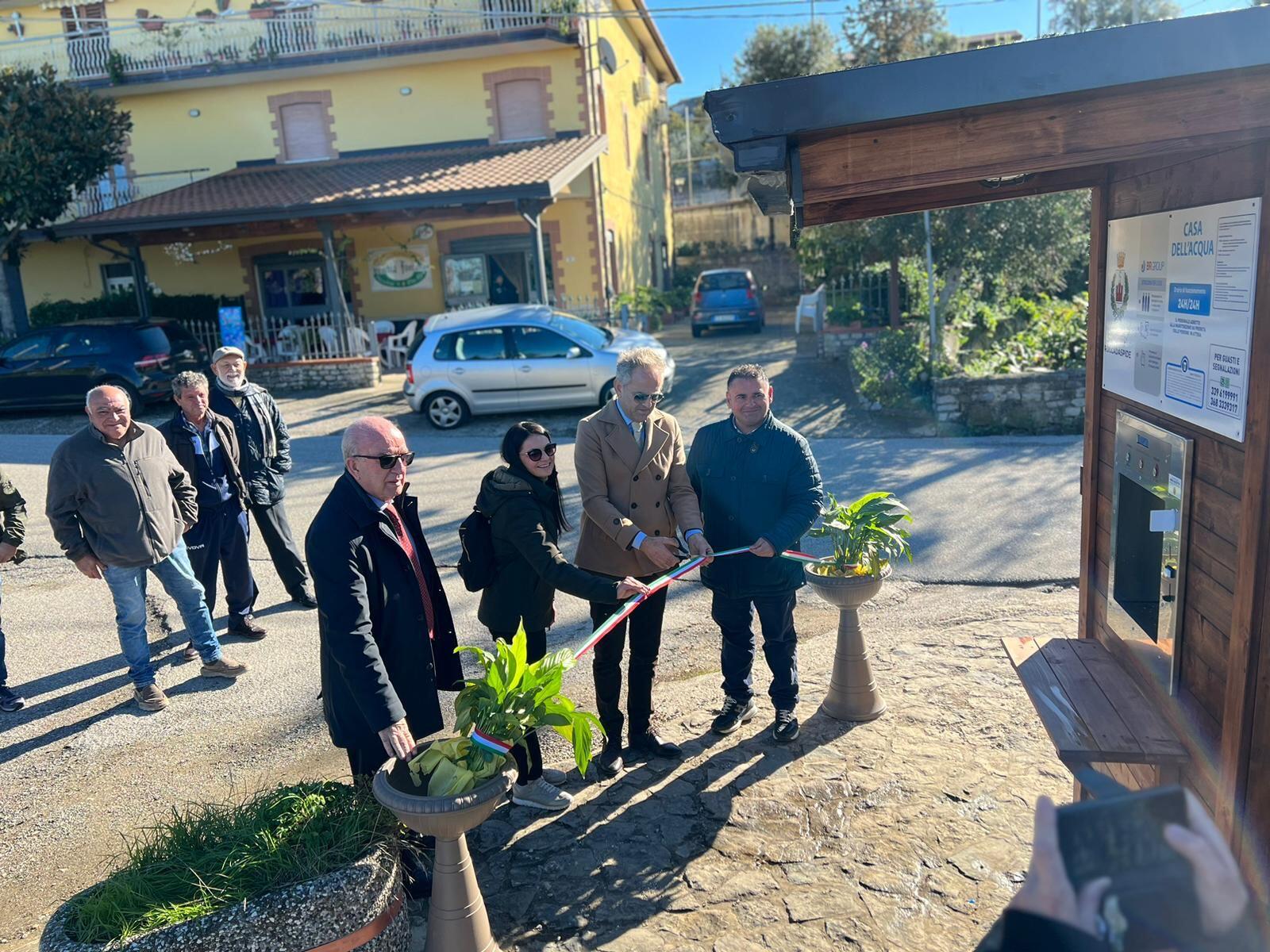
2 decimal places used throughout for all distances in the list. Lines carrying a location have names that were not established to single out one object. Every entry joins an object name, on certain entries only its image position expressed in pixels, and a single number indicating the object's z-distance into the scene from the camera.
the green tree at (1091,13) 22.11
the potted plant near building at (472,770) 2.81
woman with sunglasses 3.75
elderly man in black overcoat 3.06
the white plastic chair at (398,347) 18.27
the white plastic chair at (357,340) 16.92
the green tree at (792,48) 26.67
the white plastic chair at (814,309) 16.50
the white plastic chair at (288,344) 17.73
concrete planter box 2.64
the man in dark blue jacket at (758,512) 4.20
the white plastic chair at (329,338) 16.81
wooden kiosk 2.24
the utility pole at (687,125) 40.19
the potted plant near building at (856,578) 4.55
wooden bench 2.90
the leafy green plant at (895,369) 11.85
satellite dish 19.89
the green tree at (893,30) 15.93
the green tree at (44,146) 17.47
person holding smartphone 1.27
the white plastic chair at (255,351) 17.38
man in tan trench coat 4.08
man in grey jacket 4.83
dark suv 14.27
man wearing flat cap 5.98
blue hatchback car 21.50
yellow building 18.95
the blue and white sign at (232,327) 15.93
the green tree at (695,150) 41.88
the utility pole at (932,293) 11.62
